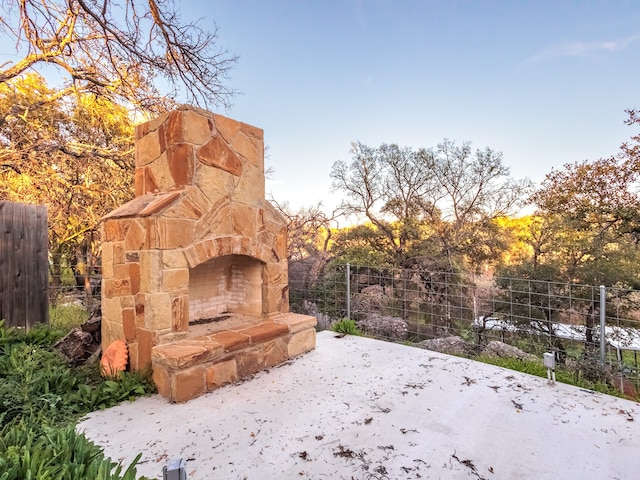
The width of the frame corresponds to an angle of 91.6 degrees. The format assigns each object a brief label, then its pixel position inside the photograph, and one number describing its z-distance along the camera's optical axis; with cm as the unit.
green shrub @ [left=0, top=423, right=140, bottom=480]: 112
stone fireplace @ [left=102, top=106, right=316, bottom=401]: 260
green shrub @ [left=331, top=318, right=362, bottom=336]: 441
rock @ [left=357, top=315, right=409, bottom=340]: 580
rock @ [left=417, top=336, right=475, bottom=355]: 428
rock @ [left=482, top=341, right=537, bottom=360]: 383
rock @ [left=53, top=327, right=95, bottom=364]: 307
